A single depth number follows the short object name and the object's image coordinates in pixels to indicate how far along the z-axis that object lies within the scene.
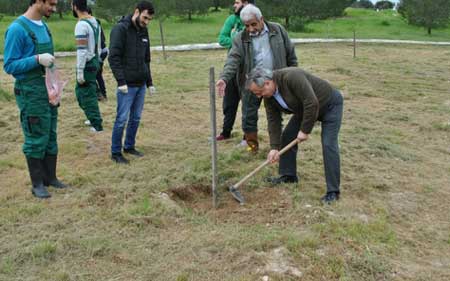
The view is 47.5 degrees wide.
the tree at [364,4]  78.50
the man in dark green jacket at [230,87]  6.53
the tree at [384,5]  72.74
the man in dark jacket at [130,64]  5.51
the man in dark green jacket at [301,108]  4.30
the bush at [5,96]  9.60
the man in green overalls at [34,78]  4.53
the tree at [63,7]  33.41
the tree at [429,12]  31.00
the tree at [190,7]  31.57
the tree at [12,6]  33.06
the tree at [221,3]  42.66
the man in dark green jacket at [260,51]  5.40
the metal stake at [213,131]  4.37
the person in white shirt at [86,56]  6.48
